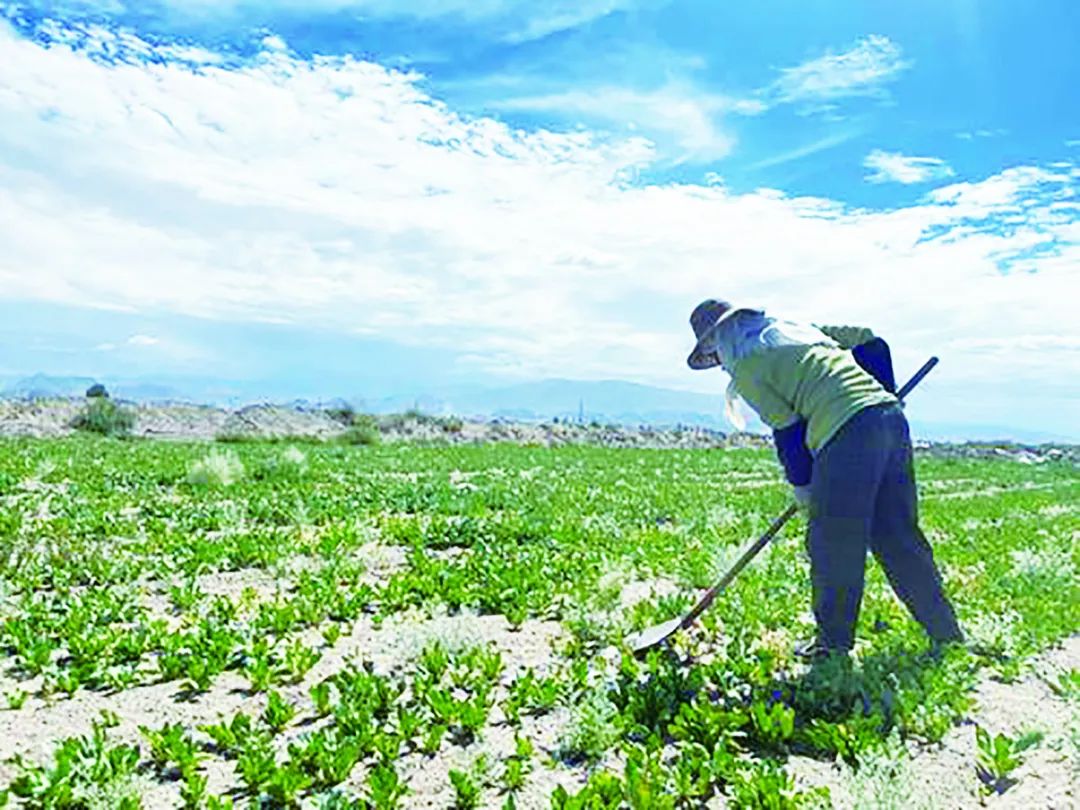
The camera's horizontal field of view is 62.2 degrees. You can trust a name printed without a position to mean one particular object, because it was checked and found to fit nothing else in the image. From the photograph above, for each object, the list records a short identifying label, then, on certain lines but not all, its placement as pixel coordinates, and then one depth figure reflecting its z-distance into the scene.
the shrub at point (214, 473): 15.52
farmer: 5.45
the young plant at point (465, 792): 3.99
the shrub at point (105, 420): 39.91
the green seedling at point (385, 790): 3.84
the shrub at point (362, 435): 40.19
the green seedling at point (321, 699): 4.98
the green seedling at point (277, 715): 4.77
